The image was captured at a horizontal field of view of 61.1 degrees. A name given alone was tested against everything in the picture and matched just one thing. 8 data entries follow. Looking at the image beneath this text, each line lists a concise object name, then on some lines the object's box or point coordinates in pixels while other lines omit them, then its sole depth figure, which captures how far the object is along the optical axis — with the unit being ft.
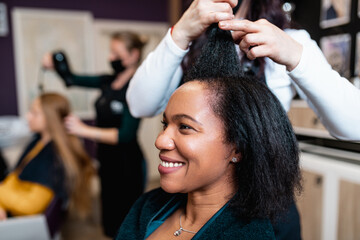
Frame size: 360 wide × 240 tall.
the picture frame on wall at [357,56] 6.86
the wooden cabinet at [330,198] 5.68
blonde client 5.85
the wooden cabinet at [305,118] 5.25
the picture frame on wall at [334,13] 7.16
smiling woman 2.07
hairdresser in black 6.29
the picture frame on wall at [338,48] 7.27
